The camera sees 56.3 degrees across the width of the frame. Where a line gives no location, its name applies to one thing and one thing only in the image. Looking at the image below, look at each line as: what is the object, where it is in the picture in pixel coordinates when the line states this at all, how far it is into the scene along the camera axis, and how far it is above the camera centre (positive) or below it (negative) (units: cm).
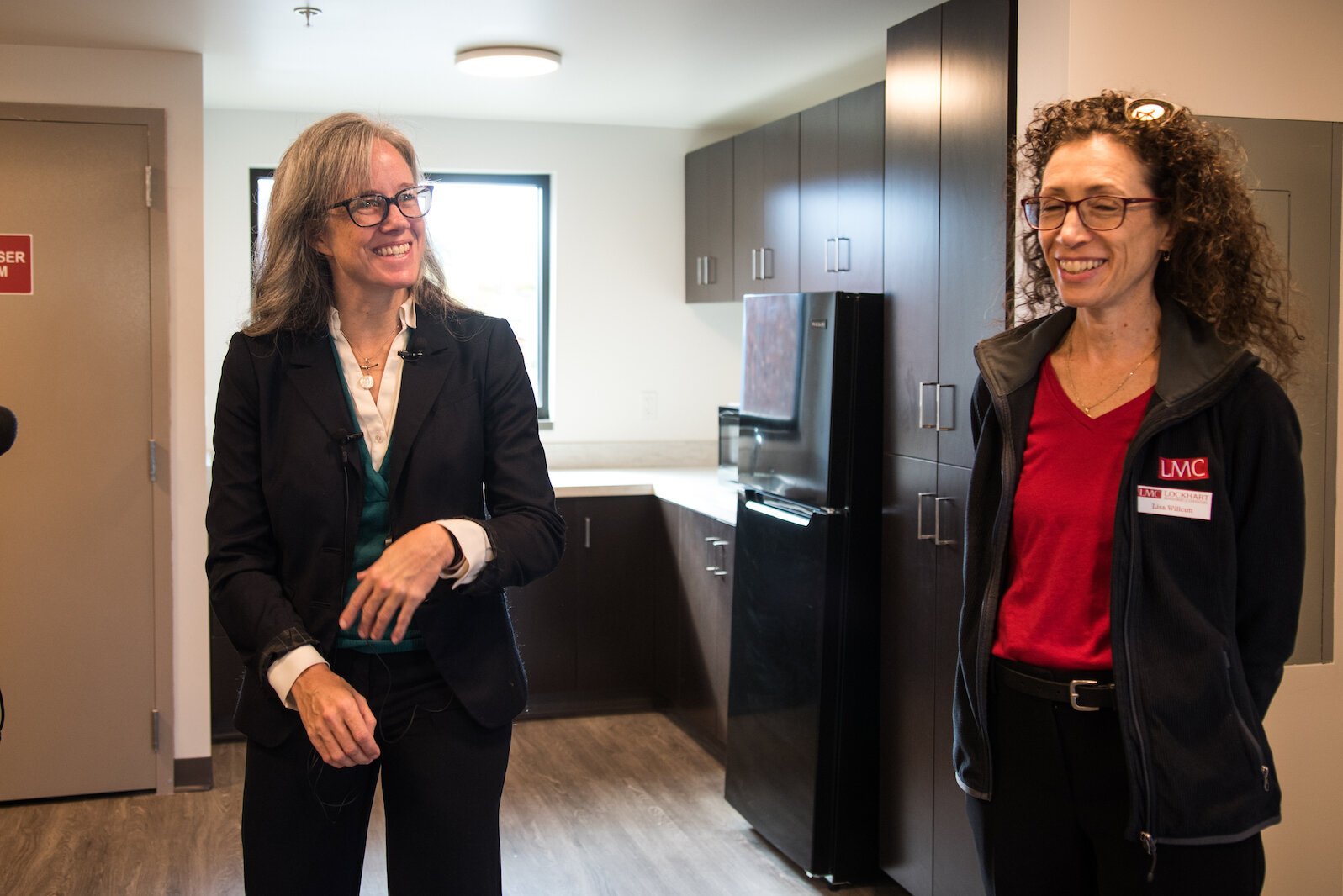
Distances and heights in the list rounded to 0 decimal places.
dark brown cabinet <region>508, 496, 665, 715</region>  464 -87
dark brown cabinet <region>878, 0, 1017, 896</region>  268 +6
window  524 +55
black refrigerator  306 -50
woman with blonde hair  144 -18
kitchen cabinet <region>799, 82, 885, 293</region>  347 +57
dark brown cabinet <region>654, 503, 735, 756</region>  416 -87
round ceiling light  385 +99
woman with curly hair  147 -18
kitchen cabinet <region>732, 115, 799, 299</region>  426 +62
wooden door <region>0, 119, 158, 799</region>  374 -27
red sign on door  373 +33
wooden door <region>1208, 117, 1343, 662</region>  251 +27
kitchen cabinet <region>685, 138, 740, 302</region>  493 +64
